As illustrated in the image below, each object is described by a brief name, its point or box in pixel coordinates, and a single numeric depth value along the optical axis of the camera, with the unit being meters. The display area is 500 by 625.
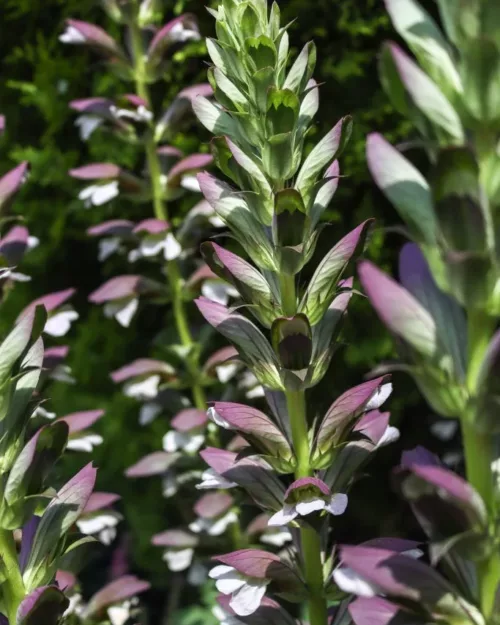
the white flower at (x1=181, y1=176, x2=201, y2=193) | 1.21
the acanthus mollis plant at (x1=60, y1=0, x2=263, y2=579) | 1.22
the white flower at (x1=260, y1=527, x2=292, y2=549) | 1.16
